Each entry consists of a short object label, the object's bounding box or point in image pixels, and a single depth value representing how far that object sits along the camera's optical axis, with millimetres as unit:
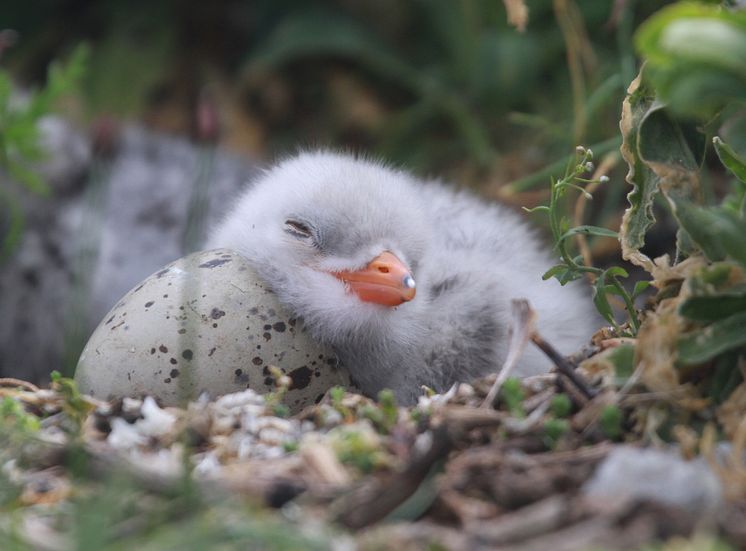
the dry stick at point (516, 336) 2256
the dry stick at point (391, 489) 1800
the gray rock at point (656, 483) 1716
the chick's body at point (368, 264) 2967
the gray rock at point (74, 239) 5008
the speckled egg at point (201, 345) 2762
